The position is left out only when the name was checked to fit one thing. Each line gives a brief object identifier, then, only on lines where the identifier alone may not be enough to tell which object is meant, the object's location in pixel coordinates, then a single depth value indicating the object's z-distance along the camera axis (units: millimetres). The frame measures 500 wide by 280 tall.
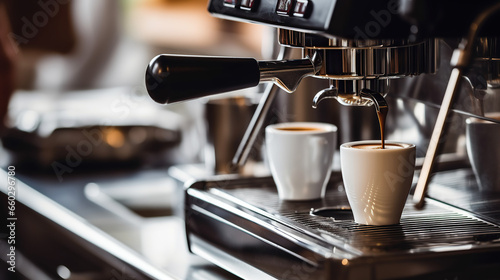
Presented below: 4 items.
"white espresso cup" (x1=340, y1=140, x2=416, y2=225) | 1055
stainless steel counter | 1236
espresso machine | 987
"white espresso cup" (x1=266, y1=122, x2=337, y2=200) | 1193
